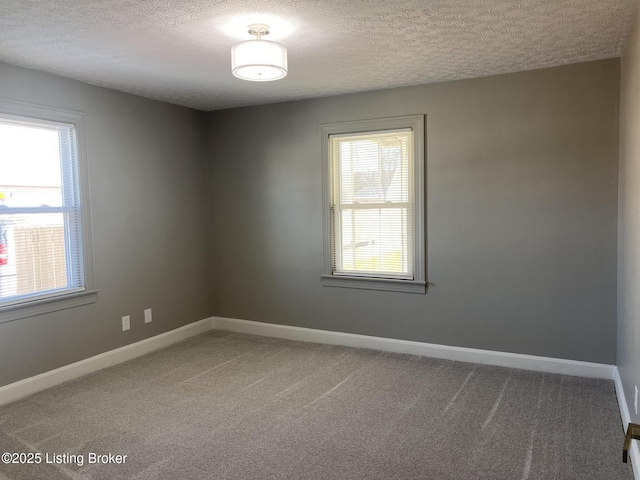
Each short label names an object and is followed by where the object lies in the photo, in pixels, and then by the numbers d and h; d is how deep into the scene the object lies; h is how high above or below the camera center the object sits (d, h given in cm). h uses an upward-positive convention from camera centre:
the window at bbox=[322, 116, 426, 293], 427 +11
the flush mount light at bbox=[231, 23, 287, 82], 274 +90
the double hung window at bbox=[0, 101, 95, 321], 347 +7
